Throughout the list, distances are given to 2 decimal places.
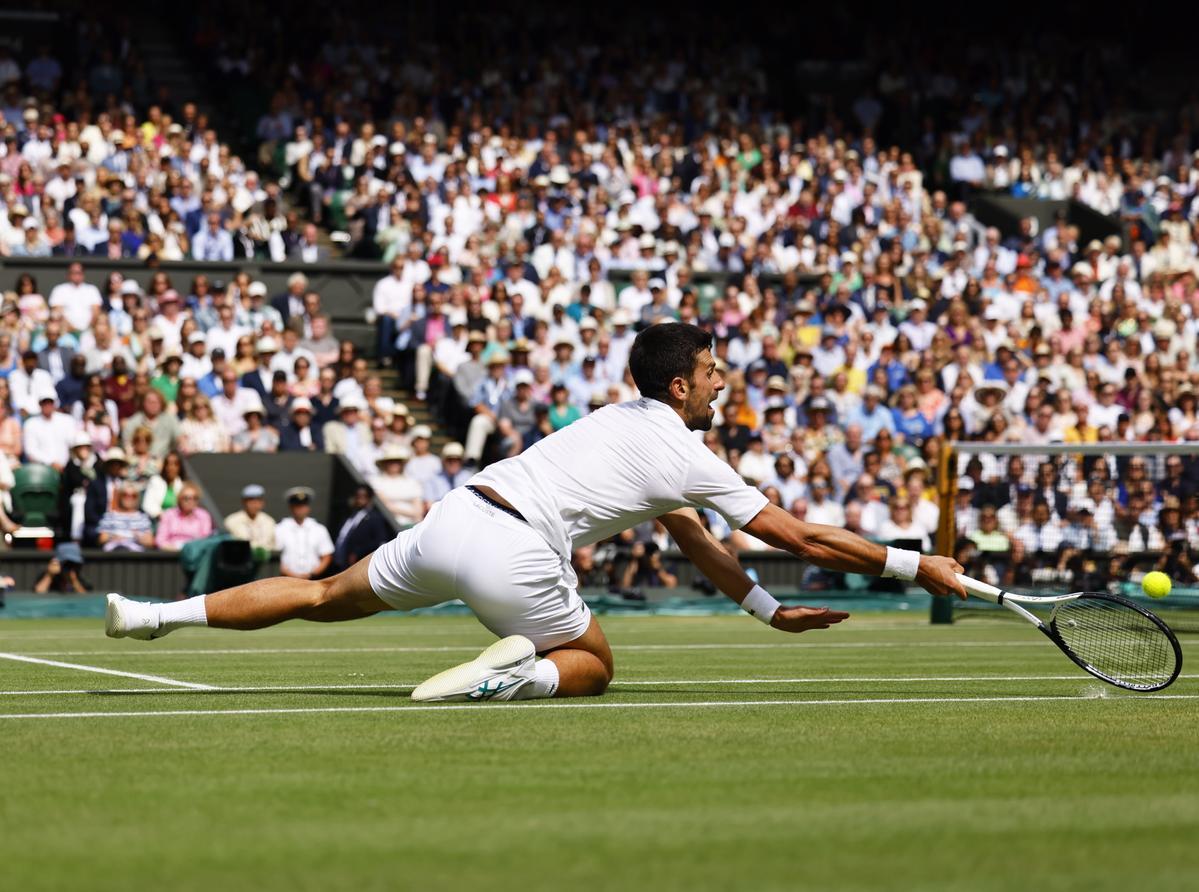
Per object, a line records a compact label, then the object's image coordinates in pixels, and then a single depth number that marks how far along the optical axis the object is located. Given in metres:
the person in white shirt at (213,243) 26.20
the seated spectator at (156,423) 21.80
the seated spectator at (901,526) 22.44
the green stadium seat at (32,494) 20.94
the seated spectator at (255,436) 22.81
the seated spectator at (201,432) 22.28
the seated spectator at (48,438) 21.31
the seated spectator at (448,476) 22.67
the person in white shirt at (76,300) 23.83
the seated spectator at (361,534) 20.98
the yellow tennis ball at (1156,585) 11.65
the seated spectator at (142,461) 21.38
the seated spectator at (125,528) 20.92
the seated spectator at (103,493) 20.95
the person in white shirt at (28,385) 21.86
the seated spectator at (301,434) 23.00
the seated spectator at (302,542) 20.98
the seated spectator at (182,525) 20.92
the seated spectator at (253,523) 21.09
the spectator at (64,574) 20.11
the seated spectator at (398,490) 22.30
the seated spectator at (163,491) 21.22
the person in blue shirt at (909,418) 25.48
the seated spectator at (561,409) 23.92
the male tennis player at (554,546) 8.32
